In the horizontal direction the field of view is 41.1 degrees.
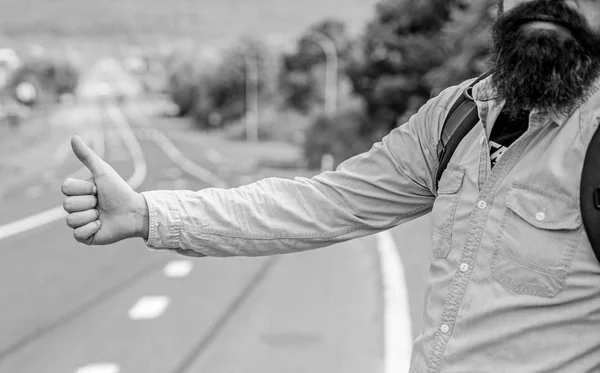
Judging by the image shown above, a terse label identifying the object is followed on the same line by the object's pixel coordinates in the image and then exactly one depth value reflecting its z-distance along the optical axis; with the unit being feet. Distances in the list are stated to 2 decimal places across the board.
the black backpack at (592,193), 5.08
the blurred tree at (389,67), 106.83
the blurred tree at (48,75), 305.67
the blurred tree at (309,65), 219.20
